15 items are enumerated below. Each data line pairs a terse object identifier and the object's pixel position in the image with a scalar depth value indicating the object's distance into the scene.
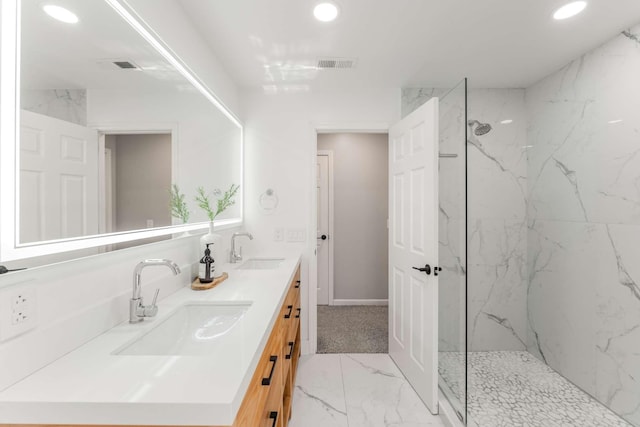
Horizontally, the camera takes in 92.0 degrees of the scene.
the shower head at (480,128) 2.73
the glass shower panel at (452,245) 1.82
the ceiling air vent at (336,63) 2.25
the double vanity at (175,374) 0.67
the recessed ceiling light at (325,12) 1.67
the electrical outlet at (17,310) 0.74
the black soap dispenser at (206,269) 1.69
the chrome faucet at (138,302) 1.15
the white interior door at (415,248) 1.95
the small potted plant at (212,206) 1.80
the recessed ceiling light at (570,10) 1.67
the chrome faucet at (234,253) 2.41
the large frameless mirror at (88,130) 0.80
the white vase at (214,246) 1.78
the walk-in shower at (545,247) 1.89
